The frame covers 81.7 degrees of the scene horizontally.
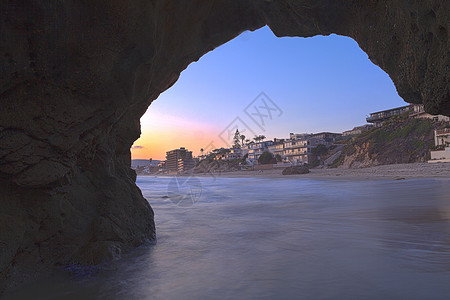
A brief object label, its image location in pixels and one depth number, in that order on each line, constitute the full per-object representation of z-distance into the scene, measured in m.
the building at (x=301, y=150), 71.49
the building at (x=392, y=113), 52.75
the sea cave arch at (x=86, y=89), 2.17
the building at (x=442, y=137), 34.76
